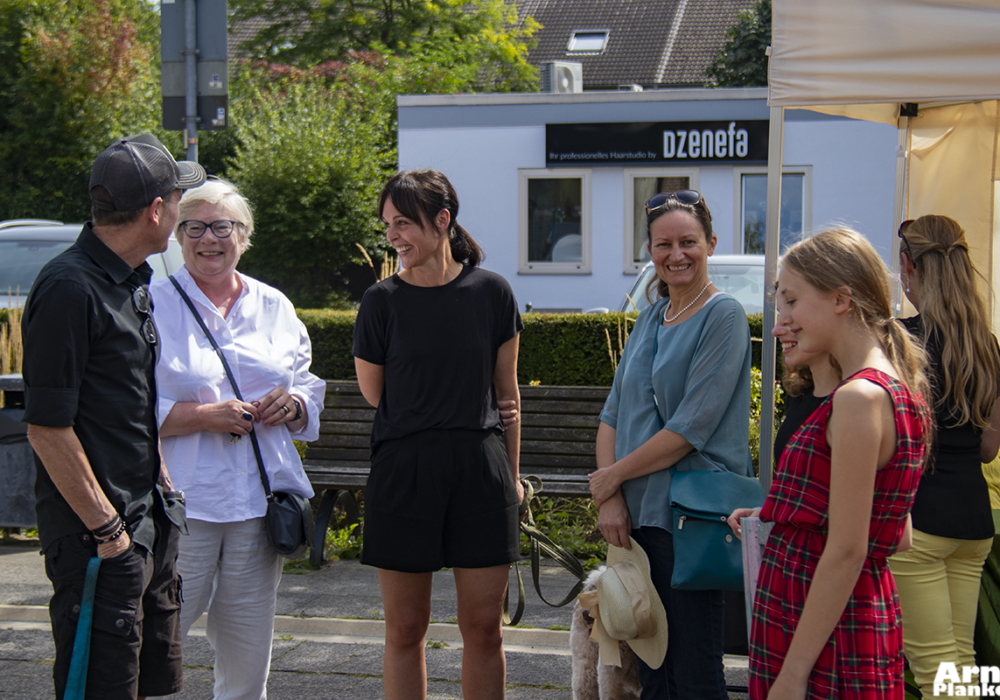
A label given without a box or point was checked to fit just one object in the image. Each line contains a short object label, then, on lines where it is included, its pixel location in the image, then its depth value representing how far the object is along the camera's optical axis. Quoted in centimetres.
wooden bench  570
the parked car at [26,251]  882
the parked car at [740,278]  824
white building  1631
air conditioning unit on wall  1973
